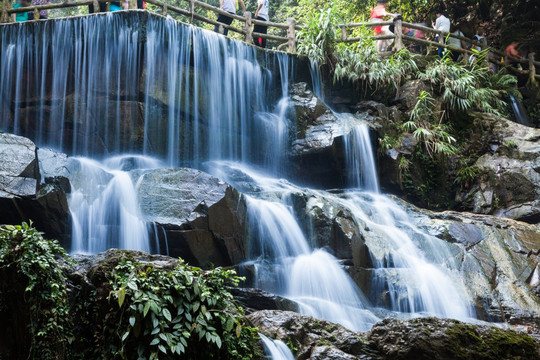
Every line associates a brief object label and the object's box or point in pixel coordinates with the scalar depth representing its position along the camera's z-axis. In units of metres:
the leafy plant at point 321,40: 14.38
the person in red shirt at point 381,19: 16.80
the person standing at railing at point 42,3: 13.49
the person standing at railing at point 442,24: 17.14
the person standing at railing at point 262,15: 15.88
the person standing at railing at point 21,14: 13.33
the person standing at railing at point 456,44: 17.13
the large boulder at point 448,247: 8.59
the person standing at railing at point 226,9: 14.94
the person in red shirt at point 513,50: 19.16
